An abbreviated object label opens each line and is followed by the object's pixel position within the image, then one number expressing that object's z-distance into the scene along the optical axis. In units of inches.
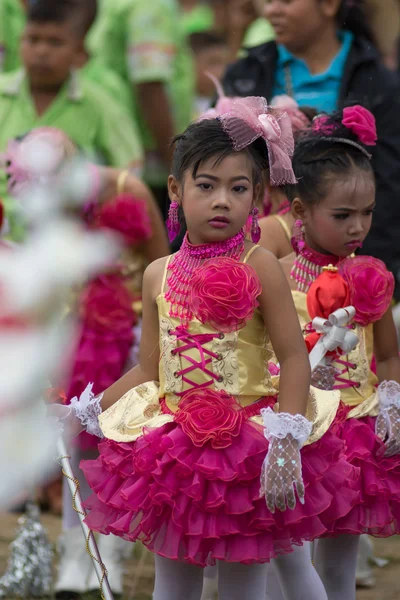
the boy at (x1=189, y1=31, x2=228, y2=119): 567.2
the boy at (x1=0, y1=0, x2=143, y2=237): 401.4
